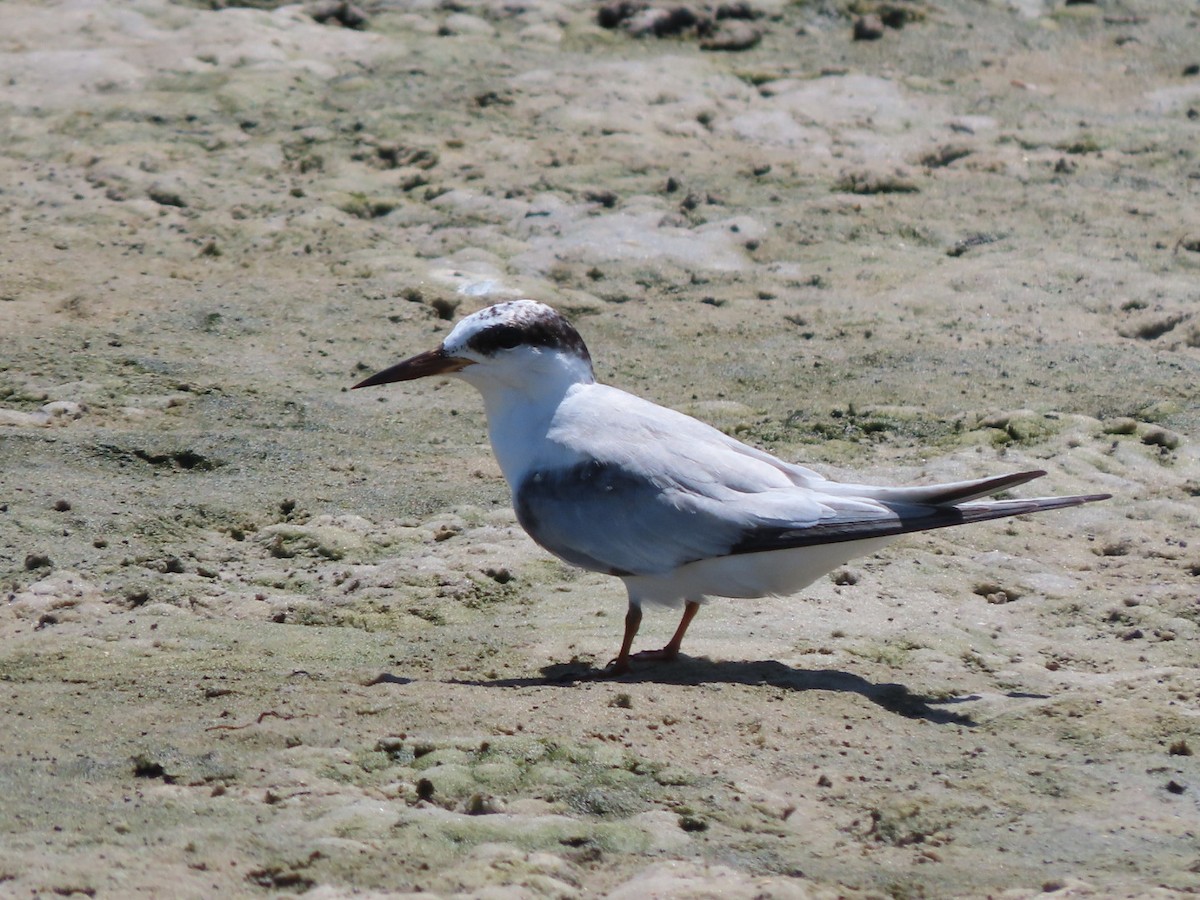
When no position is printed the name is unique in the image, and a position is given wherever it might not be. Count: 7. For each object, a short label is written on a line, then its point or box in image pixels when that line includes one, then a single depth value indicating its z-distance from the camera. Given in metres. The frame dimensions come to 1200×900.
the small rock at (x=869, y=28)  20.41
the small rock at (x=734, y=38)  20.09
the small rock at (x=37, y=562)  10.00
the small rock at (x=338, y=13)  20.03
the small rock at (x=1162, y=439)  12.17
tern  9.10
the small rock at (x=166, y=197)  15.89
